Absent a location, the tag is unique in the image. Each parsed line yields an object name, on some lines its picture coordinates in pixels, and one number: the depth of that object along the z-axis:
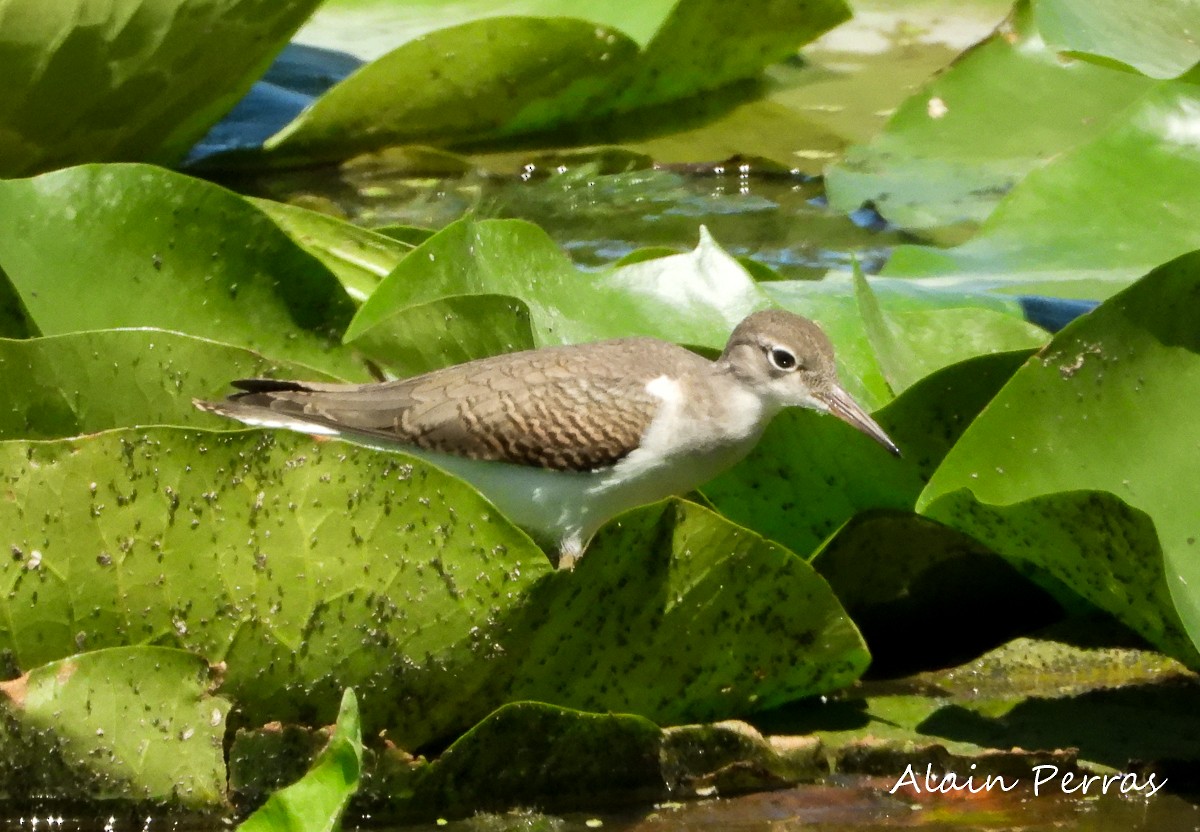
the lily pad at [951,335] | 7.66
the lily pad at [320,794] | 4.95
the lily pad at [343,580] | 5.95
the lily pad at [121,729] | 5.84
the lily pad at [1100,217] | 8.93
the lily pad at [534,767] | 6.22
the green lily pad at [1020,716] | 6.59
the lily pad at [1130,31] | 10.75
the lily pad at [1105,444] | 6.17
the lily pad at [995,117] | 11.40
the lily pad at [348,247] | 8.50
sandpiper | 8.16
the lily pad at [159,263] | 7.25
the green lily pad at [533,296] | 7.48
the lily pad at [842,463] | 6.83
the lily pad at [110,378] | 6.57
